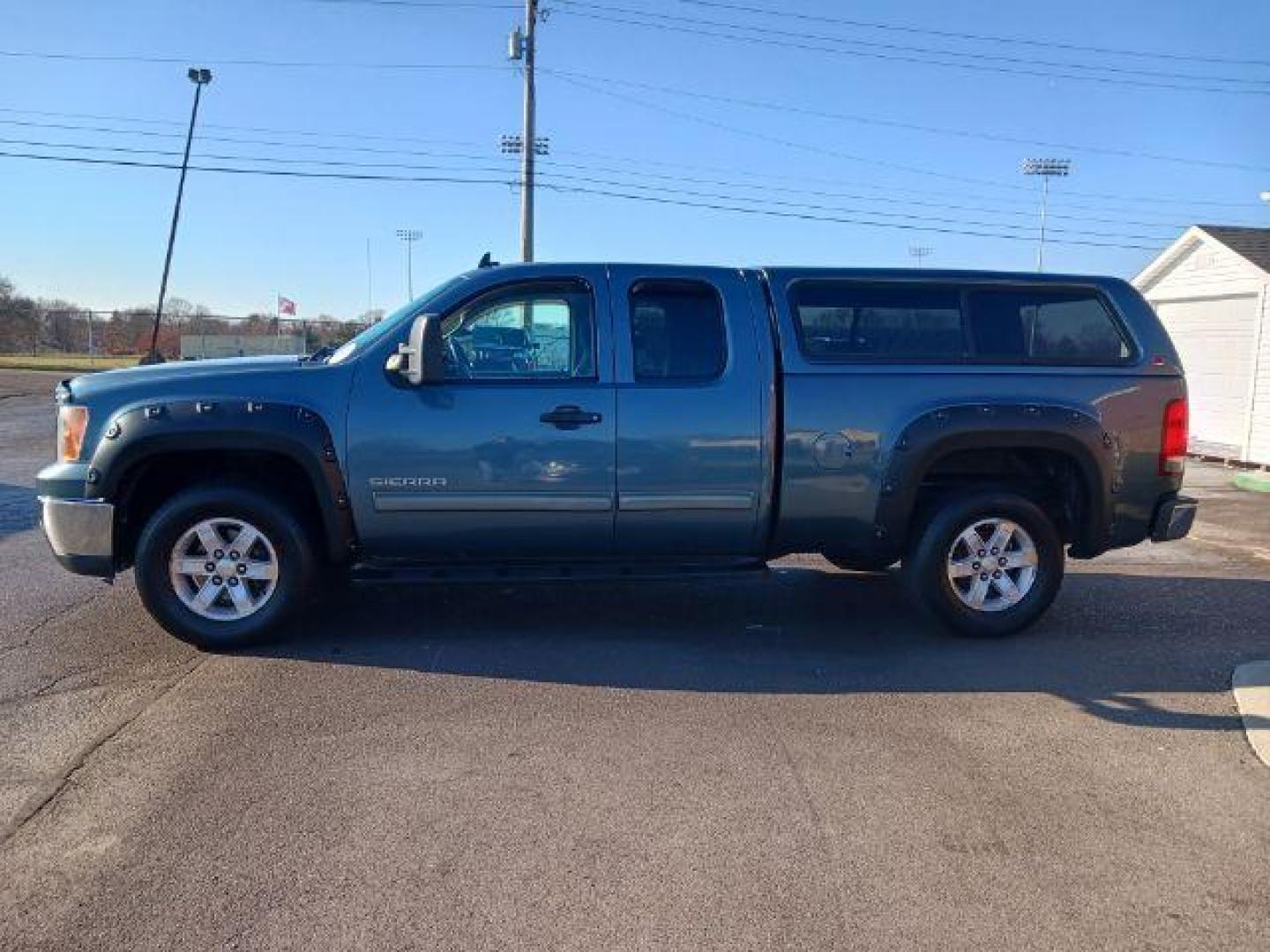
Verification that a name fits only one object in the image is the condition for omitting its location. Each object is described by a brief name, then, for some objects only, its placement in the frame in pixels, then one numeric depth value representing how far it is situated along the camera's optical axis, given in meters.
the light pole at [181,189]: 34.53
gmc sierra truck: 5.04
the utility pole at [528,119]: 25.92
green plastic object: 12.43
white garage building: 14.97
